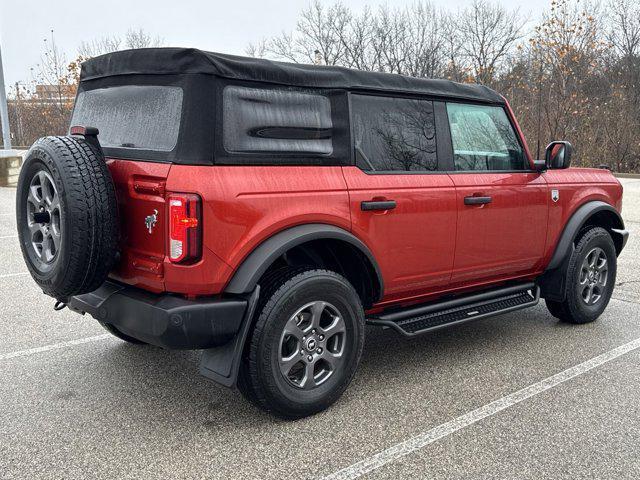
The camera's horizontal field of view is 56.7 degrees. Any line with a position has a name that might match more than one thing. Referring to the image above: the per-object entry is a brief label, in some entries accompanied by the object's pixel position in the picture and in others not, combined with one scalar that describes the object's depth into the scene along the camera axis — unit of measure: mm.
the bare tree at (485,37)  32188
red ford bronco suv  2842
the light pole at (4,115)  17145
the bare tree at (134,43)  30172
